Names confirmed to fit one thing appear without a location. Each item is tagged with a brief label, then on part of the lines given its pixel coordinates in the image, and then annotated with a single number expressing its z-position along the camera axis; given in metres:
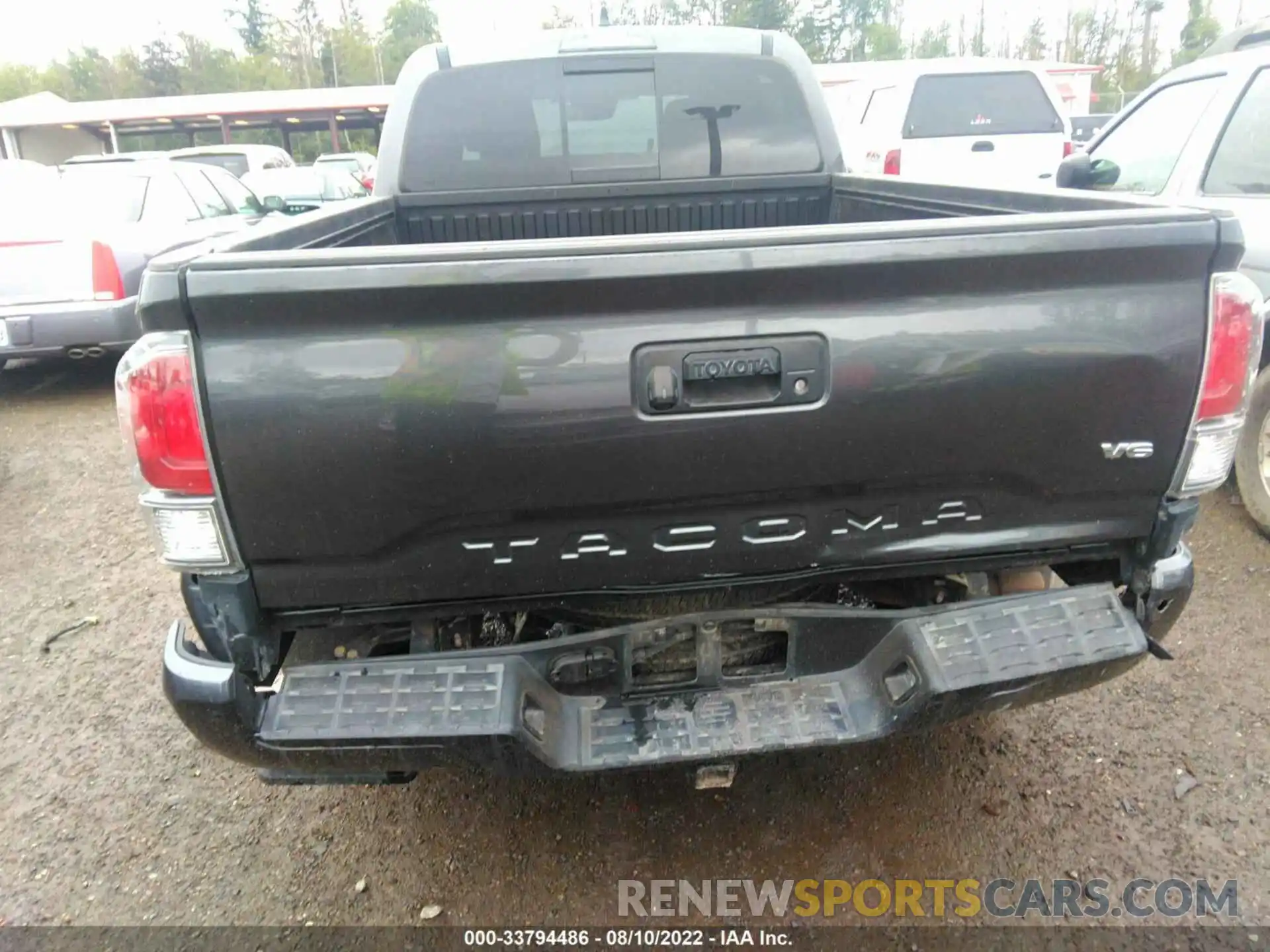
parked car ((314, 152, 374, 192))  20.45
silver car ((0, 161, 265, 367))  6.15
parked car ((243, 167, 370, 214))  14.27
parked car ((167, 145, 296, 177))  16.73
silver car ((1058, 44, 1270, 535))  3.81
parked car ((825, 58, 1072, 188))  8.97
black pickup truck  1.70
